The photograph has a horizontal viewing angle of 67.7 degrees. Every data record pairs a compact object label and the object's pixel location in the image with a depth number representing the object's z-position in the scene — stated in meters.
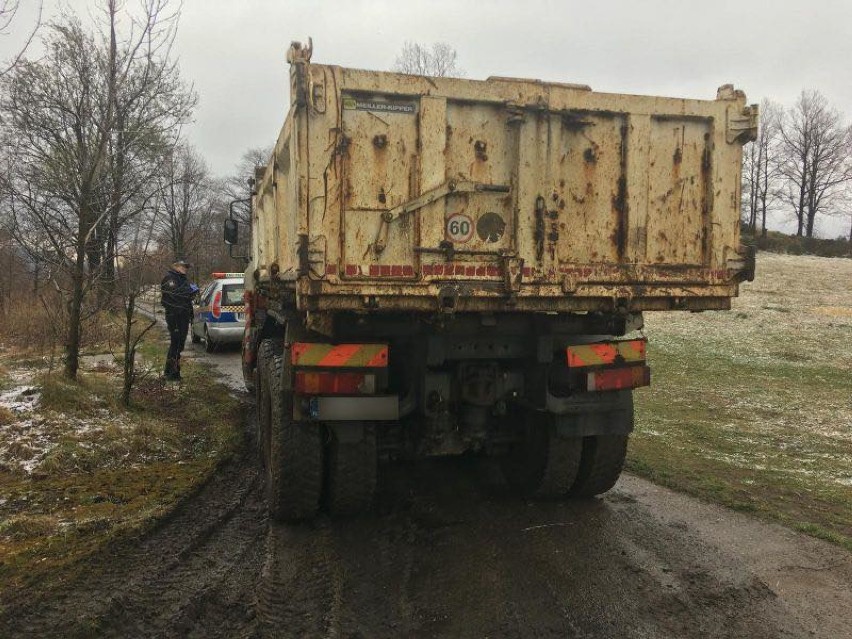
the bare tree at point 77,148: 7.11
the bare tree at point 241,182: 61.09
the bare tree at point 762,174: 54.19
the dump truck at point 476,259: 3.64
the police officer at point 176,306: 9.16
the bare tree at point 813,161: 52.06
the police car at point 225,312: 13.36
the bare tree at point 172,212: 8.15
